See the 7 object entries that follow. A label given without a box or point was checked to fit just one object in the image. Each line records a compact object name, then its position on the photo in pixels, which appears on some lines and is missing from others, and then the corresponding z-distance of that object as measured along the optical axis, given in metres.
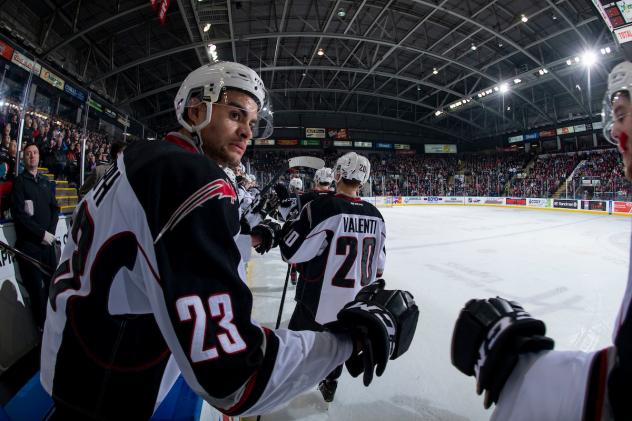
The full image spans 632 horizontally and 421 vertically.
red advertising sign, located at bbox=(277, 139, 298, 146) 27.92
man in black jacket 2.56
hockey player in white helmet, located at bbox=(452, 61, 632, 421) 0.64
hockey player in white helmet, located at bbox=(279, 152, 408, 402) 2.20
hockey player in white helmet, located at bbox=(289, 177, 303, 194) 7.32
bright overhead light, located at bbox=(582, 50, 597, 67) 13.66
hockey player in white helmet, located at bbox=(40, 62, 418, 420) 0.68
